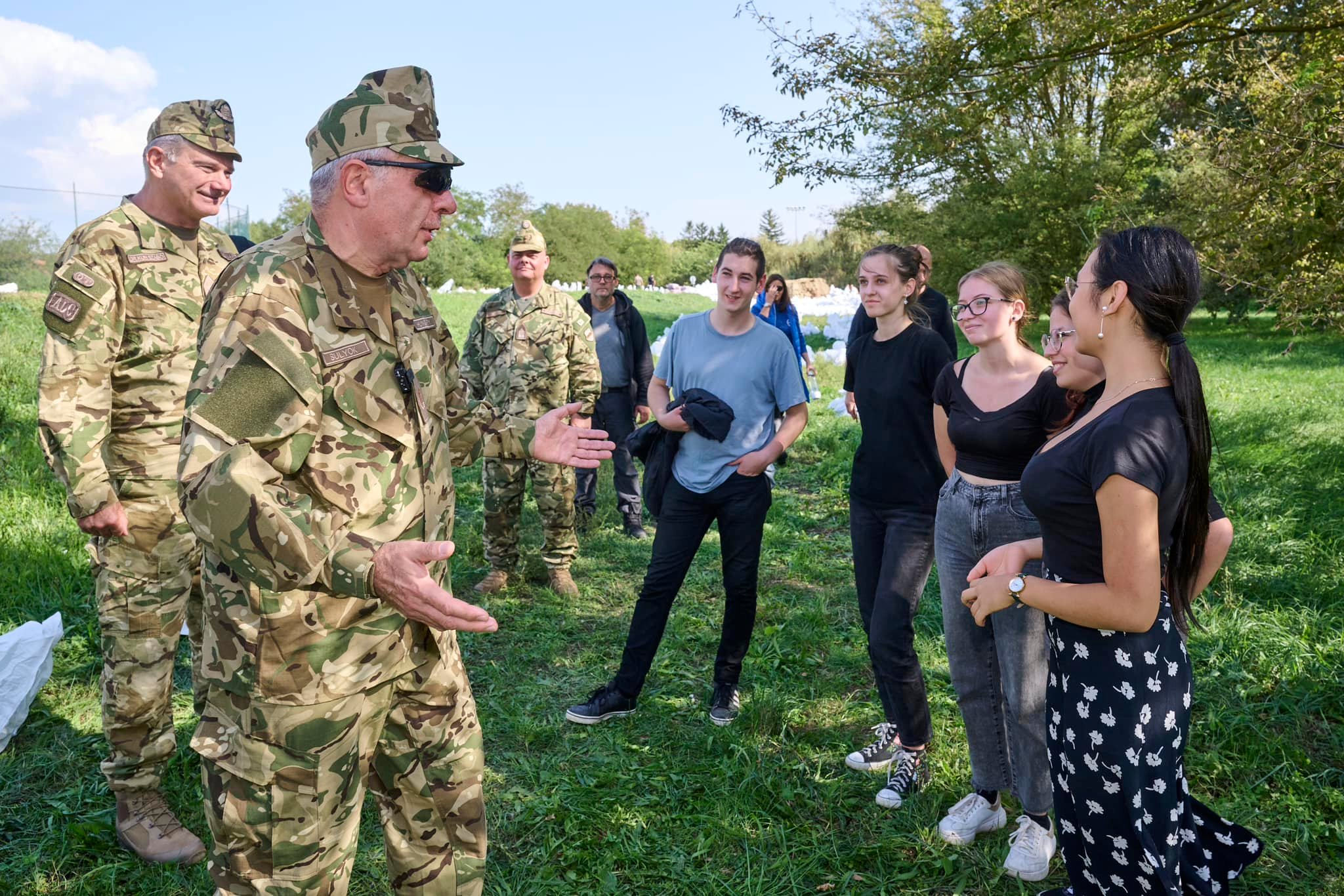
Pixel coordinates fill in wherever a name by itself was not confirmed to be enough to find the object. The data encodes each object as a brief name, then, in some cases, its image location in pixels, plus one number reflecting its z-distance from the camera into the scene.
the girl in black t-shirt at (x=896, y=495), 3.69
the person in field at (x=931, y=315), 4.96
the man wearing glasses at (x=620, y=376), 7.58
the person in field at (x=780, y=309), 9.14
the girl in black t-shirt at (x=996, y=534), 3.16
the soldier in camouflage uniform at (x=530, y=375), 6.27
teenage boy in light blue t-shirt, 4.16
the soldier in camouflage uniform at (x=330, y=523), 1.92
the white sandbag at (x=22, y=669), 3.94
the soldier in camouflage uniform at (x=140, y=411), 3.19
